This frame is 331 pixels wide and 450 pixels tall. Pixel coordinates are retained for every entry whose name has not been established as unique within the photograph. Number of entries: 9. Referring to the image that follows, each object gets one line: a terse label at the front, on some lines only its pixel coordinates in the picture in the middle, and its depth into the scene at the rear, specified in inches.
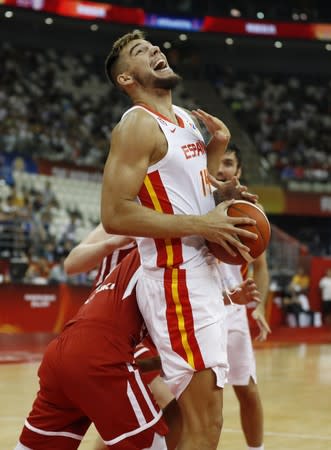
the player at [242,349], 213.6
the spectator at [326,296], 725.9
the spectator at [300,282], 711.7
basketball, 147.2
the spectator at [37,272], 564.4
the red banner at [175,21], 943.0
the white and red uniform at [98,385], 147.4
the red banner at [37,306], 534.3
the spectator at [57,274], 589.7
